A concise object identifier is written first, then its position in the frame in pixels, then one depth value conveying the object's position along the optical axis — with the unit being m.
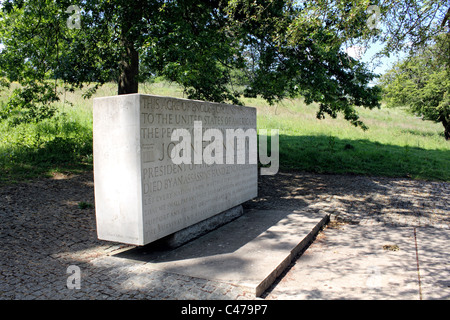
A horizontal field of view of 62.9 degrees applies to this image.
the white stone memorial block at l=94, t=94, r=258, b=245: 4.59
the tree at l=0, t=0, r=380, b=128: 8.22
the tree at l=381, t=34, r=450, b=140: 22.22
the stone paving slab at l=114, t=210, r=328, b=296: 4.29
